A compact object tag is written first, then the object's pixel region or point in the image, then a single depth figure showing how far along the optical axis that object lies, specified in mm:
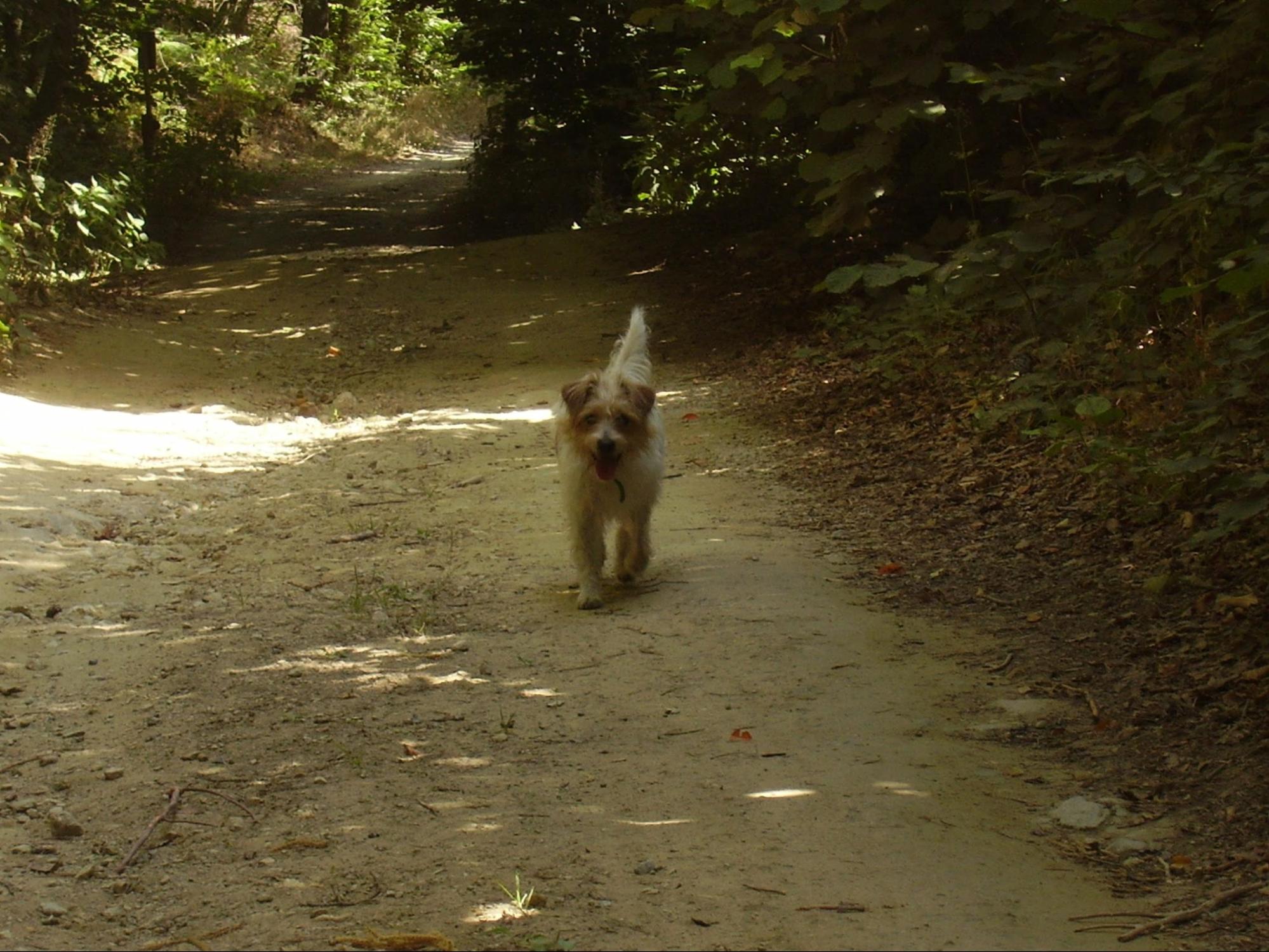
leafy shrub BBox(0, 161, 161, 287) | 15453
